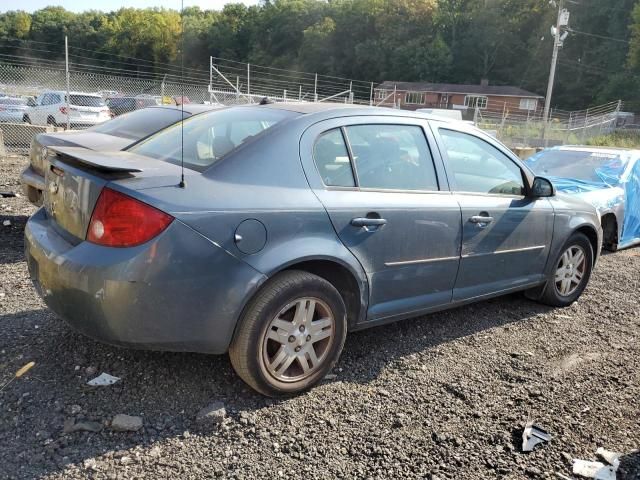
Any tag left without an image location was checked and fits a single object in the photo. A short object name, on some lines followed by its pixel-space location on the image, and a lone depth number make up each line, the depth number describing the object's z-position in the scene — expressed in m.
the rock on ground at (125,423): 2.55
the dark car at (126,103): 19.95
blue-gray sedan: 2.47
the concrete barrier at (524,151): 14.27
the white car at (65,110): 16.81
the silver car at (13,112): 19.17
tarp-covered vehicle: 6.88
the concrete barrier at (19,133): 11.98
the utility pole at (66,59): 13.60
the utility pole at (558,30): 25.14
